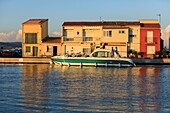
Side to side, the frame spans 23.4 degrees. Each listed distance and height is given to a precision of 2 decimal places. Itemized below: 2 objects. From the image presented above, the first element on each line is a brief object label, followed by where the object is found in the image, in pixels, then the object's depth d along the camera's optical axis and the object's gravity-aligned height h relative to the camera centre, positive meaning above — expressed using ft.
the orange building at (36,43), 209.46 +4.75
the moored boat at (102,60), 164.66 -2.98
